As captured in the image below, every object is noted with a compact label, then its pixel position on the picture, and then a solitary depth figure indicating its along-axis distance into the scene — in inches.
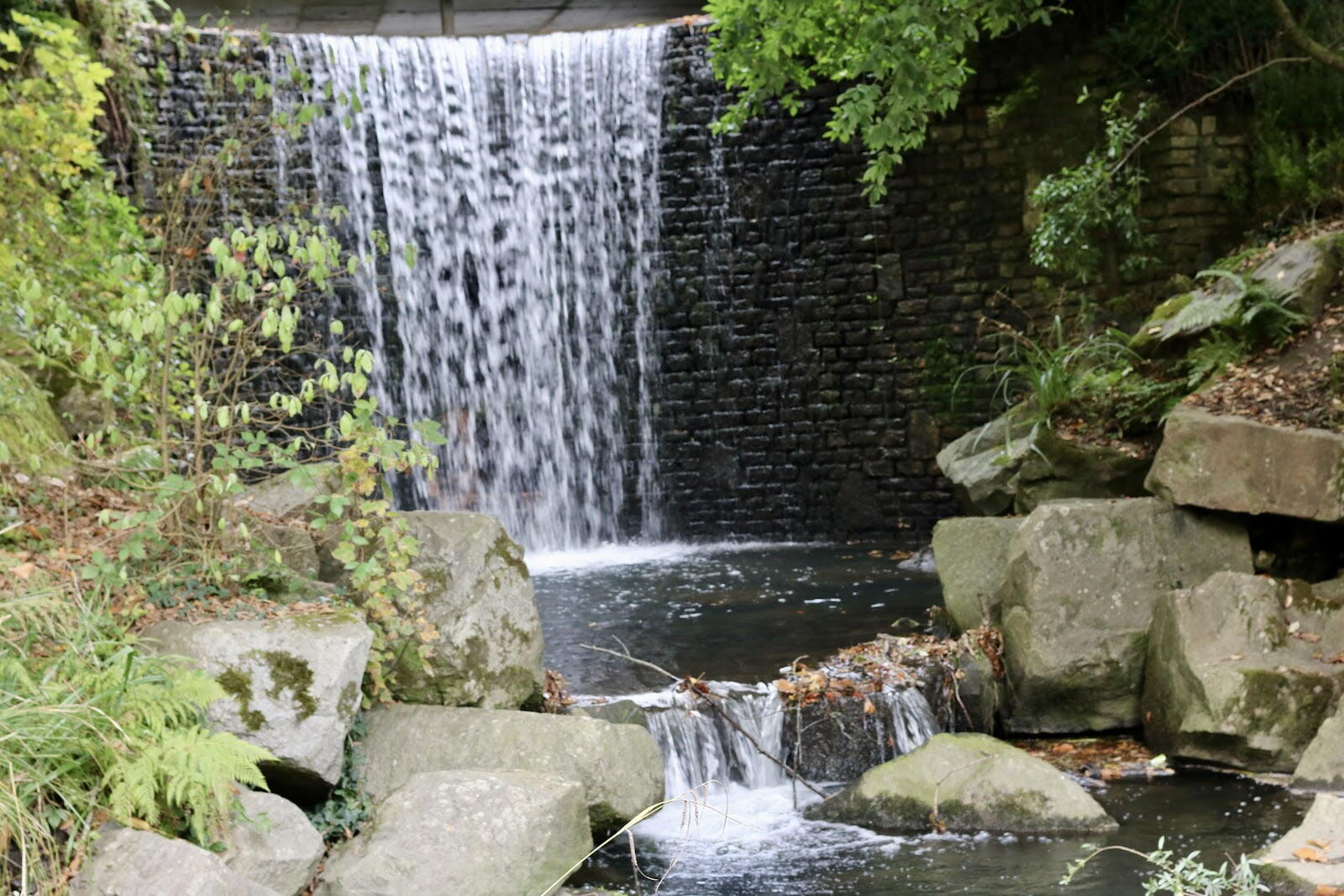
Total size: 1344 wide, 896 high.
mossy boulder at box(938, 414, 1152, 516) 297.0
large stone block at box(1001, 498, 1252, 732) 236.5
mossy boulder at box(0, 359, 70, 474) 200.5
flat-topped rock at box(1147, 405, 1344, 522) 236.7
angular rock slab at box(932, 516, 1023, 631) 265.7
